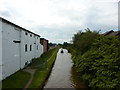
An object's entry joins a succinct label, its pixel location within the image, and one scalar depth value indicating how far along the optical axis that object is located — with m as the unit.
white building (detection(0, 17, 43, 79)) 7.41
